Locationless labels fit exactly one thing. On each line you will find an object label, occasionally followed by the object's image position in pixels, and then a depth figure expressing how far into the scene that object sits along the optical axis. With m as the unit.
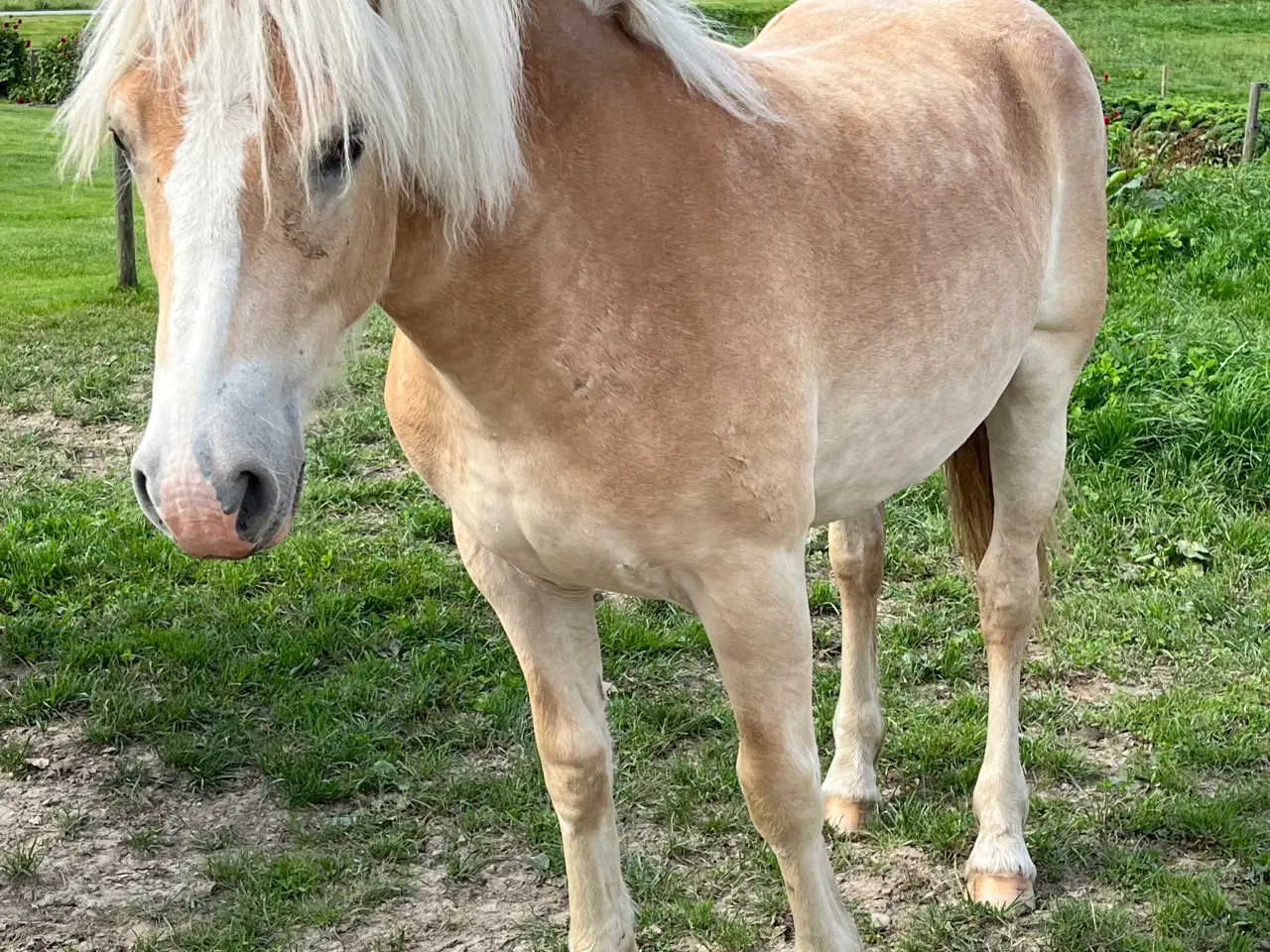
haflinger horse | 1.48
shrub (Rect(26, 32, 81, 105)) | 16.64
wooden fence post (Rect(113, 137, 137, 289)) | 8.37
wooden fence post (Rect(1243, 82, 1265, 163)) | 11.08
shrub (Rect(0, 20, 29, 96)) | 18.72
